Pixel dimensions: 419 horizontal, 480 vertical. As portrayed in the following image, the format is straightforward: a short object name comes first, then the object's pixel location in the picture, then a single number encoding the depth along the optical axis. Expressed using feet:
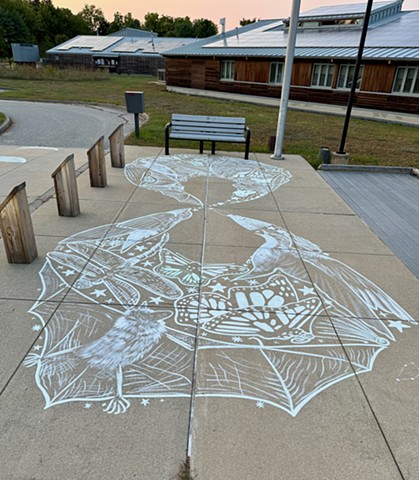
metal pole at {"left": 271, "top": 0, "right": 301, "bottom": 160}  23.17
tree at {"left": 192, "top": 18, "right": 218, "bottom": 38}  282.01
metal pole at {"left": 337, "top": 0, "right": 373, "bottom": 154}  23.50
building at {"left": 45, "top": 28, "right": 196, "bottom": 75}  143.95
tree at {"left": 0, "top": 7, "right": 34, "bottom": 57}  202.59
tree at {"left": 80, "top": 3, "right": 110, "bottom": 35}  355.15
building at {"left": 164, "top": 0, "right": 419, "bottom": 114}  55.31
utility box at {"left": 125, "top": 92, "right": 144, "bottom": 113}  30.19
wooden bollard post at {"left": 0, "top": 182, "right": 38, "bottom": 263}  11.14
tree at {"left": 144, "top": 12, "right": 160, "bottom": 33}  332.19
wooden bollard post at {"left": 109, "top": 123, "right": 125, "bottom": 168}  22.17
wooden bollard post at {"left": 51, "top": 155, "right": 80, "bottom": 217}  14.69
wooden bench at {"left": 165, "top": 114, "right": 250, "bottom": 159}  26.07
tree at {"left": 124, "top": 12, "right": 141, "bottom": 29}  337.54
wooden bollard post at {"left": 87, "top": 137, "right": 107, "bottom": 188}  18.42
